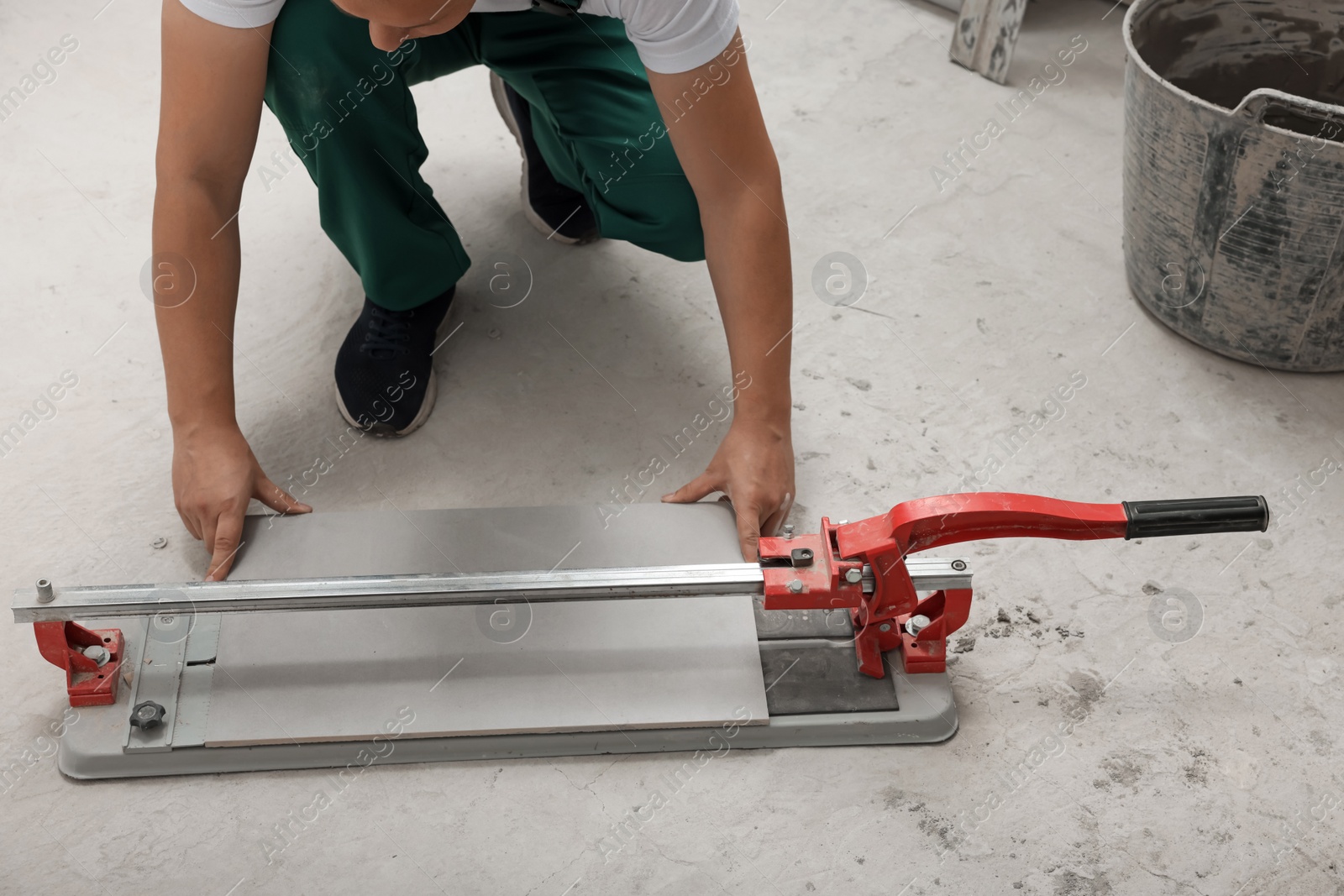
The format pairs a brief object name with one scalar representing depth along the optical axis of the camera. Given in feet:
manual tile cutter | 4.13
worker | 4.50
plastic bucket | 5.41
